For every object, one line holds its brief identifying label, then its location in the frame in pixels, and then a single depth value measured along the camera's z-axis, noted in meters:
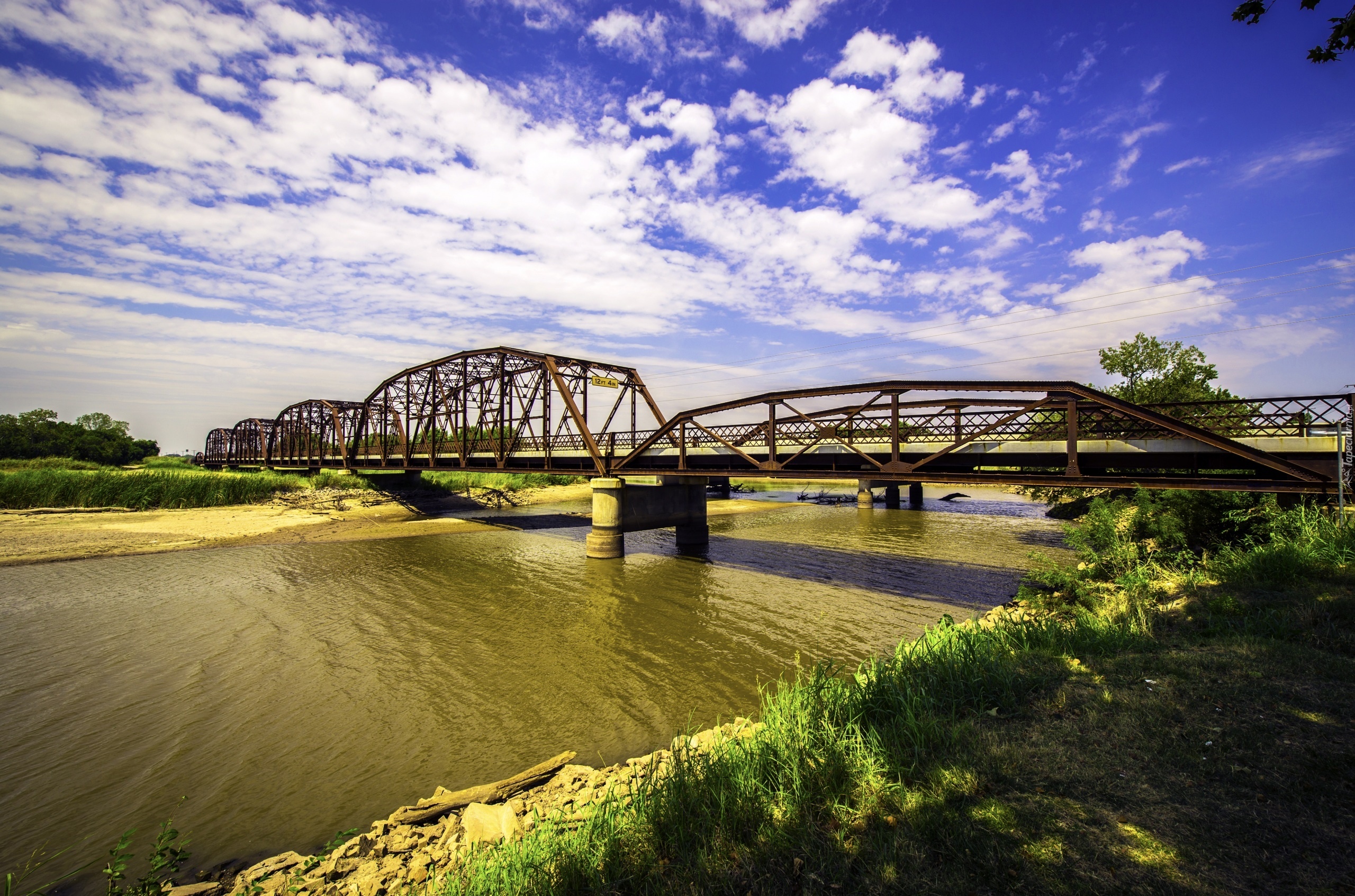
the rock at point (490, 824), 6.62
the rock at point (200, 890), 6.14
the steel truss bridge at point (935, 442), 14.81
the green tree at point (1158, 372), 32.56
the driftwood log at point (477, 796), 7.42
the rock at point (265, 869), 6.44
